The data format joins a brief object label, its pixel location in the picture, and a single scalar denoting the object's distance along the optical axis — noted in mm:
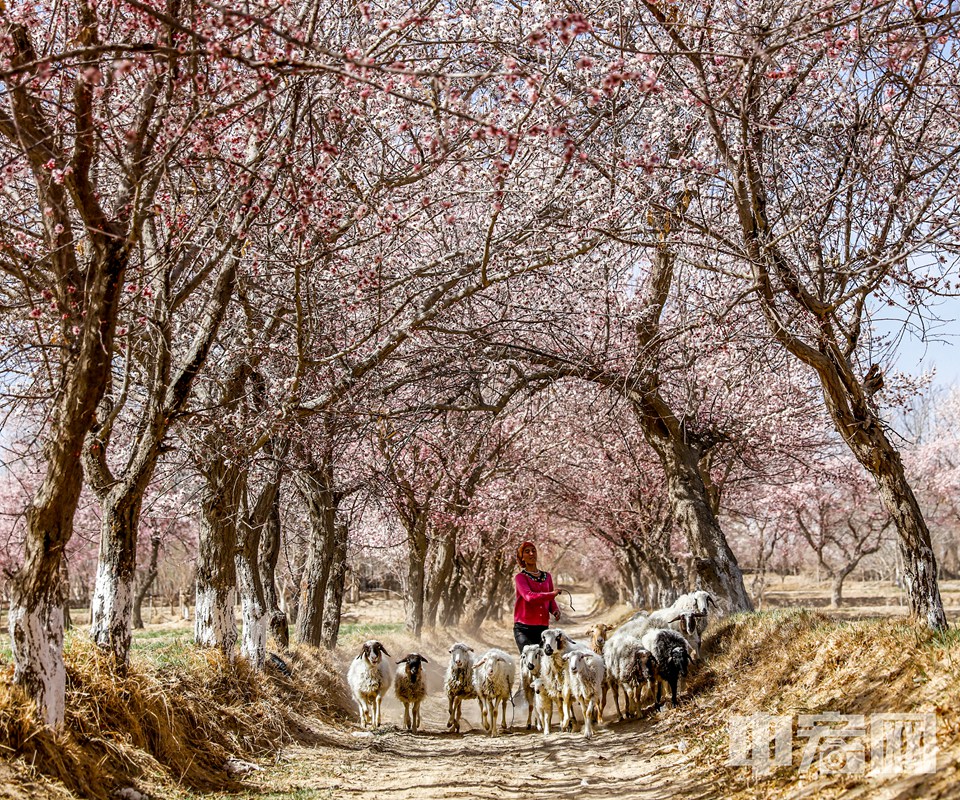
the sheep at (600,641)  12367
